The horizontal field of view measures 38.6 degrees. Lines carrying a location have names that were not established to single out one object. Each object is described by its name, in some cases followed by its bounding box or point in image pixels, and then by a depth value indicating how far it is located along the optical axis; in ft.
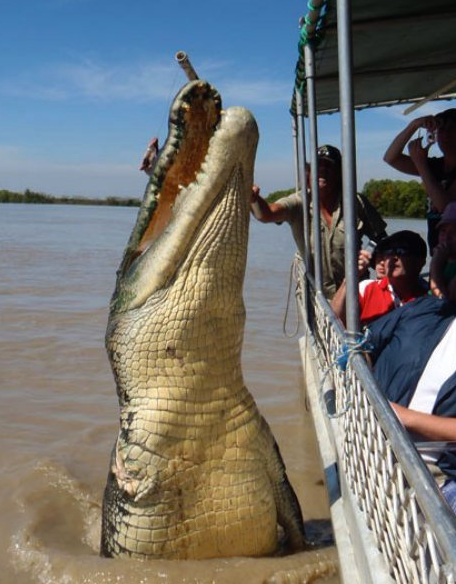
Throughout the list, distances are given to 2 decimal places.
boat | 4.44
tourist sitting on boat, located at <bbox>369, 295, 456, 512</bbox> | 7.01
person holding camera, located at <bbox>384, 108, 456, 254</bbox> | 11.10
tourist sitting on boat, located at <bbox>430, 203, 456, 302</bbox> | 9.45
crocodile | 7.37
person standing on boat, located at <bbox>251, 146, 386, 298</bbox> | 14.48
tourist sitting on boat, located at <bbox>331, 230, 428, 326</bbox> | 10.26
